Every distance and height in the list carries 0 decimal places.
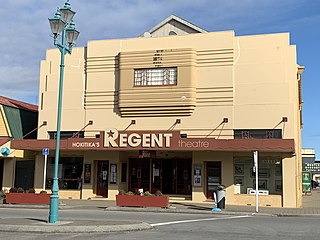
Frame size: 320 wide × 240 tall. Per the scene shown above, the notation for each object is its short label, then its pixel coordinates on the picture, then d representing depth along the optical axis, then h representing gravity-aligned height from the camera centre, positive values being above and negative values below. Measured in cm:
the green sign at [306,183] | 3517 -151
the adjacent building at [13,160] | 2307 +15
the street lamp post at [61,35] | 1081 +405
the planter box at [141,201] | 1709 -172
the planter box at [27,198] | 1808 -180
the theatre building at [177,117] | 1929 +279
